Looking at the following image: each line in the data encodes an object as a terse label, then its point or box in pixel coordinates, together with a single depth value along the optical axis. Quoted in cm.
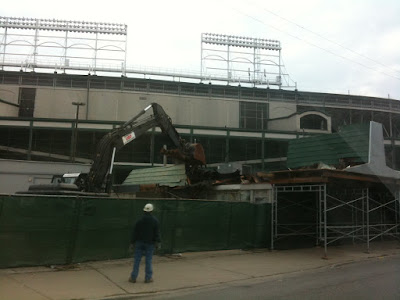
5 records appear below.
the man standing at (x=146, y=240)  972
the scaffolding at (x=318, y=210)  1745
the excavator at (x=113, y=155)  1767
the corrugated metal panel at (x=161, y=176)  2309
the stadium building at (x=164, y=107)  4716
